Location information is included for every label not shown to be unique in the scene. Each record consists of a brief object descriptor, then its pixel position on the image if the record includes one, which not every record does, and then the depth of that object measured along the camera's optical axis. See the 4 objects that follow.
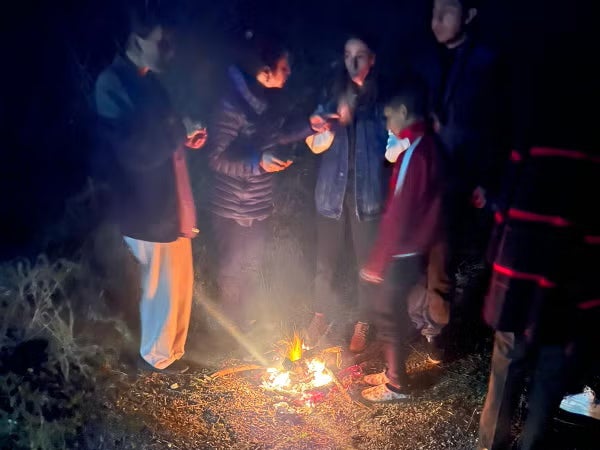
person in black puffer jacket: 3.95
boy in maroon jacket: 3.67
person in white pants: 3.59
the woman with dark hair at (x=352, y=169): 3.93
